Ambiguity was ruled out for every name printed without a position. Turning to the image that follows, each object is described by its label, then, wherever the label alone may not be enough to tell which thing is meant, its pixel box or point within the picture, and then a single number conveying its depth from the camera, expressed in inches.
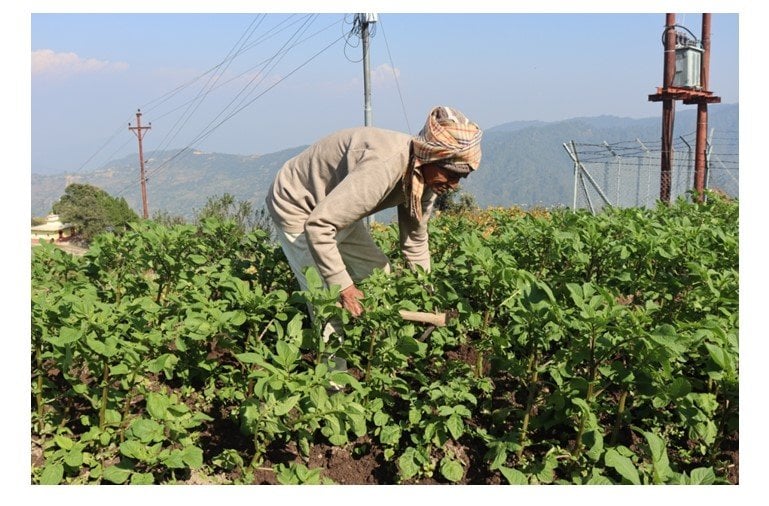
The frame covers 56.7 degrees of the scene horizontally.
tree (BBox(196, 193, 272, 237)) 438.9
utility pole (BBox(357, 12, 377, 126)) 430.6
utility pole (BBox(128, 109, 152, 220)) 1163.9
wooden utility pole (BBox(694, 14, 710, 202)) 612.1
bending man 118.6
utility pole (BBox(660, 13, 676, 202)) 596.4
